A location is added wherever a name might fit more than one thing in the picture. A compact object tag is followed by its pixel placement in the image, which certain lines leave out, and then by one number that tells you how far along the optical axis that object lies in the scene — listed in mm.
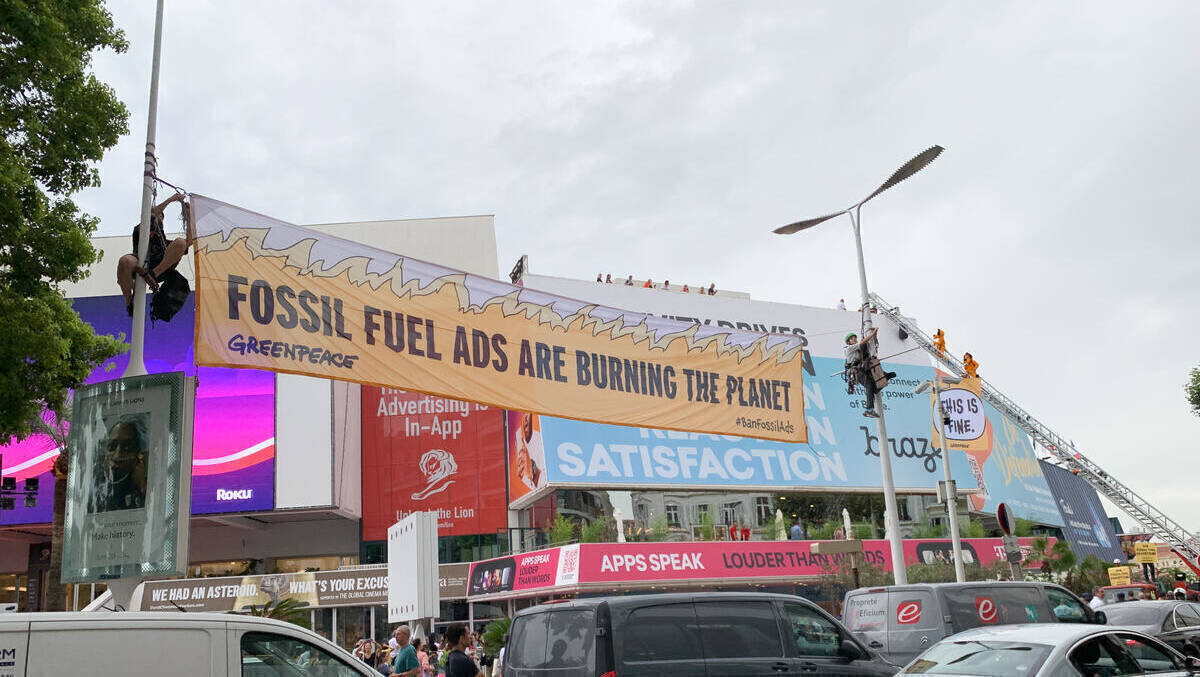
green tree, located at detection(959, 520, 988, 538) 40594
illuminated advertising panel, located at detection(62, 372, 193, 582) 9562
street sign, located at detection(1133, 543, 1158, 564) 31328
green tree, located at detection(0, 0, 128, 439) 11492
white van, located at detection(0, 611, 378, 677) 5648
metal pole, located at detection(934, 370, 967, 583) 21567
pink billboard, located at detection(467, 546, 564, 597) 31953
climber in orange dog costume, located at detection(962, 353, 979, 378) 22697
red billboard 46688
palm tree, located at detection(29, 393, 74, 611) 15265
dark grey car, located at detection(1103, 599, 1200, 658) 15269
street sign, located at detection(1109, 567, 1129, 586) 29516
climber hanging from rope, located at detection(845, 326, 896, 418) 18578
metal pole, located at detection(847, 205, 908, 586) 17922
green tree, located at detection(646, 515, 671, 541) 35000
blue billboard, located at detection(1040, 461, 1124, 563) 52875
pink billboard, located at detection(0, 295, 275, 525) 42812
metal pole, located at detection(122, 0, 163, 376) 10555
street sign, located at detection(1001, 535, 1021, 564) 18953
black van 9422
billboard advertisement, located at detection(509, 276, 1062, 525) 38281
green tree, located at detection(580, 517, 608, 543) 33125
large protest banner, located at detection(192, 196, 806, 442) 10805
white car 8109
